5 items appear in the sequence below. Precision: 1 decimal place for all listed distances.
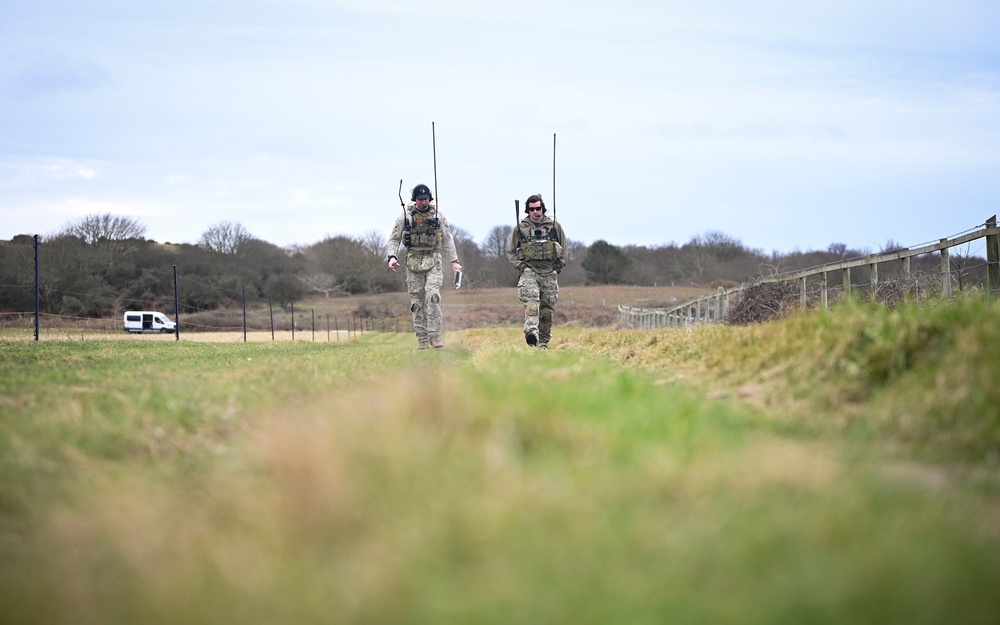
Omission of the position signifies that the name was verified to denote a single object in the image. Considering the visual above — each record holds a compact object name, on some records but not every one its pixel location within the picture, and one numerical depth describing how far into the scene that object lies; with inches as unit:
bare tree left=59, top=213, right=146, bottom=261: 2815.0
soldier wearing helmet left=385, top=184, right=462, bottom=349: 592.4
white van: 2252.7
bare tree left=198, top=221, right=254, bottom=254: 3811.5
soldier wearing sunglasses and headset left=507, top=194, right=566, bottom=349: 573.6
